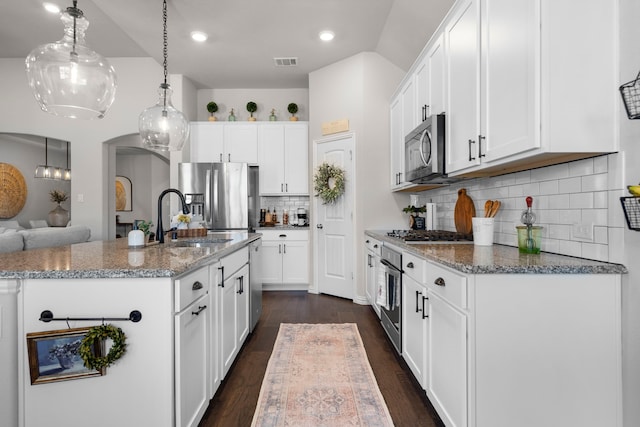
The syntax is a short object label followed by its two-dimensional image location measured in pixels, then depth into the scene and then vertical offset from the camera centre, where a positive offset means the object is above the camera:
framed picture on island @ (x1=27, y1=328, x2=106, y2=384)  1.32 -0.56
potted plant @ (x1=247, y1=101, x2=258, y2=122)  5.29 +1.58
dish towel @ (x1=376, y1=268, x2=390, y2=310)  2.80 -0.68
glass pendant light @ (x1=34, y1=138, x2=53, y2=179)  6.55 +0.74
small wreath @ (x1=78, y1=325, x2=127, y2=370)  1.31 -0.52
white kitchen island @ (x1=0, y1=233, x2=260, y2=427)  1.37 -0.52
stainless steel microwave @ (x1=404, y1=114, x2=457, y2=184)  2.52 +0.45
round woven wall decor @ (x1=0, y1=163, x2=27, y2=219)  6.86 +0.40
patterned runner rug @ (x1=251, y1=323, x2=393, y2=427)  1.89 -1.14
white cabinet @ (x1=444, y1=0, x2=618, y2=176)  1.44 +0.56
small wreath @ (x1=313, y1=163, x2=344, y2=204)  4.43 +0.36
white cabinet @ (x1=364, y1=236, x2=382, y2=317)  3.53 -0.63
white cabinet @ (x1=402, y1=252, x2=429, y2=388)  2.01 -0.68
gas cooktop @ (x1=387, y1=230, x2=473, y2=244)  2.52 -0.21
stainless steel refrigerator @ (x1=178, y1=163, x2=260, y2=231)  4.84 +0.27
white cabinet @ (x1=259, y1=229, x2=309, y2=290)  4.91 -0.63
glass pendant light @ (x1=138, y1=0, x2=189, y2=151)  2.72 +0.68
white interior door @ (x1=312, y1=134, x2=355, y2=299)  4.43 -0.26
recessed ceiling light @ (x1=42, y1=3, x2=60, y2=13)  3.62 +2.16
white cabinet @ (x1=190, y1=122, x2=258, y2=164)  5.16 +1.05
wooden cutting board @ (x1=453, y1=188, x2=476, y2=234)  2.75 -0.02
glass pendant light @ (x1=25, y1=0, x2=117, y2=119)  1.92 +0.79
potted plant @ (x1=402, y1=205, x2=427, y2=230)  3.83 -0.02
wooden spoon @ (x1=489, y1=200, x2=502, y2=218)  2.31 +0.01
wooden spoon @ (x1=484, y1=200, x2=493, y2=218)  2.36 +0.01
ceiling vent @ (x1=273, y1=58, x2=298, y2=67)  4.52 +1.97
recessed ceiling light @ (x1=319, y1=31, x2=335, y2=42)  3.85 +1.98
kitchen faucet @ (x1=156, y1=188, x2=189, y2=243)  2.54 -0.14
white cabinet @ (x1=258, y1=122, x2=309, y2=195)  5.14 +0.77
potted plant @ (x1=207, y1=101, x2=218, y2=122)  5.26 +1.56
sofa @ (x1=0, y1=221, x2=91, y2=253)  2.79 -0.25
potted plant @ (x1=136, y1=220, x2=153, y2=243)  2.44 -0.11
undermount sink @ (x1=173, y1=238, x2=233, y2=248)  2.51 -0.25
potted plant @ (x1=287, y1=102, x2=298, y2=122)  5.27 +1.55
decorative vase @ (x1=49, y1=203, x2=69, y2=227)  7.33 -0.16
